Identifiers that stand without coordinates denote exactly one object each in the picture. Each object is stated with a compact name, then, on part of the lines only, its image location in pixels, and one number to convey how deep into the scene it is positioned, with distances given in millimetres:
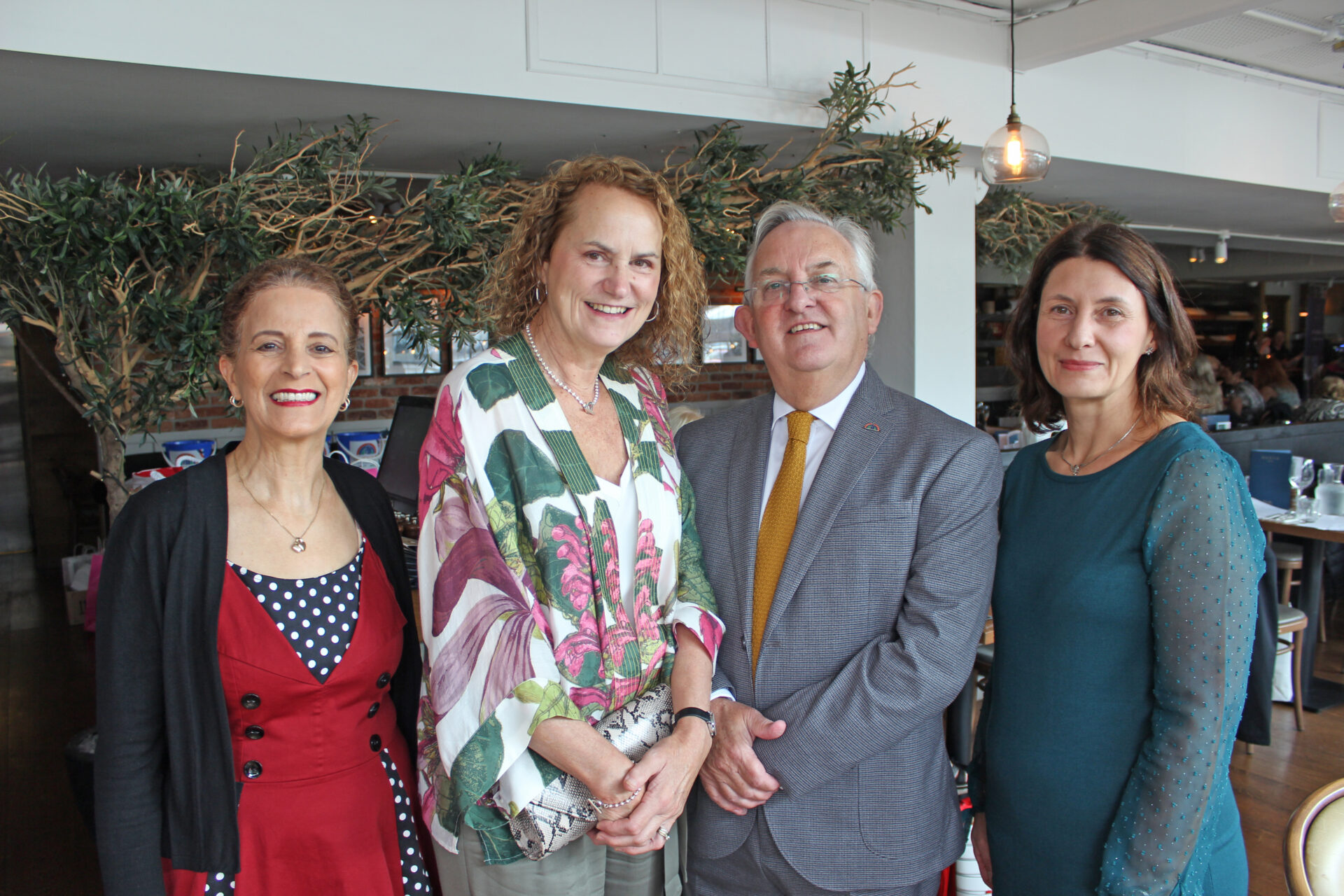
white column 5004
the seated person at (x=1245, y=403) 7906
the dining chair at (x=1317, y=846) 1423
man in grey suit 1561
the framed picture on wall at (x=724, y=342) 8367
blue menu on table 5016
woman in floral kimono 1387
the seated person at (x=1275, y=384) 8688
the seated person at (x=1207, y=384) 5547
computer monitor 3506
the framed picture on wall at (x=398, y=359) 6934
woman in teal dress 1408
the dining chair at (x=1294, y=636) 4262
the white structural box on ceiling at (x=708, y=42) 3555
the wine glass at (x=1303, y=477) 4750
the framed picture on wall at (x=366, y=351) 6855
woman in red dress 1375
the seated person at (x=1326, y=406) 7082
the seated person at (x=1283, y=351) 12008
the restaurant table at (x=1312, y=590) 4461
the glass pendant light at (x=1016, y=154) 3963
